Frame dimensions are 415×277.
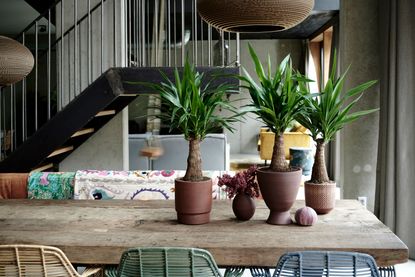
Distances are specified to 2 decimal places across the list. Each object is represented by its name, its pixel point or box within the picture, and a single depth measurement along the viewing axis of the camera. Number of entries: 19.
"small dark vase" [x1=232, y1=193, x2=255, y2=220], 2.38
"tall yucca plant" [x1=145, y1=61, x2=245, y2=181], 2.29
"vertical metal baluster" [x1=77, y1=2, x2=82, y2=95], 5.44
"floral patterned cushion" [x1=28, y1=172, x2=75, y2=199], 3.54
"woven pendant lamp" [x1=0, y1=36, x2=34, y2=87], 2.96
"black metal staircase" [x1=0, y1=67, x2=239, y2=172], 4.36
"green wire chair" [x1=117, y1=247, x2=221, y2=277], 1.67
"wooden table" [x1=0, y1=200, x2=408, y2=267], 1.99
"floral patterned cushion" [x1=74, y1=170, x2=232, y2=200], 3.45
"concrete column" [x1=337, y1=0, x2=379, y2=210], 4.91
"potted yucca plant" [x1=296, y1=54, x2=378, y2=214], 2.37
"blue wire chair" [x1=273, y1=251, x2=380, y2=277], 1.61
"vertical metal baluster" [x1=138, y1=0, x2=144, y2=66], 5.96
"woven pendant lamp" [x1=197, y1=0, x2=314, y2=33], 2.05
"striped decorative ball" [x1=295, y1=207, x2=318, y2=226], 2.28
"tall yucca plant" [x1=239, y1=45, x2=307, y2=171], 2.25
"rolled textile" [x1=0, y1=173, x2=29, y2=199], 3.57
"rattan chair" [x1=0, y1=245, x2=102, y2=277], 1.76
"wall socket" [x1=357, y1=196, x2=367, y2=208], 4.90
